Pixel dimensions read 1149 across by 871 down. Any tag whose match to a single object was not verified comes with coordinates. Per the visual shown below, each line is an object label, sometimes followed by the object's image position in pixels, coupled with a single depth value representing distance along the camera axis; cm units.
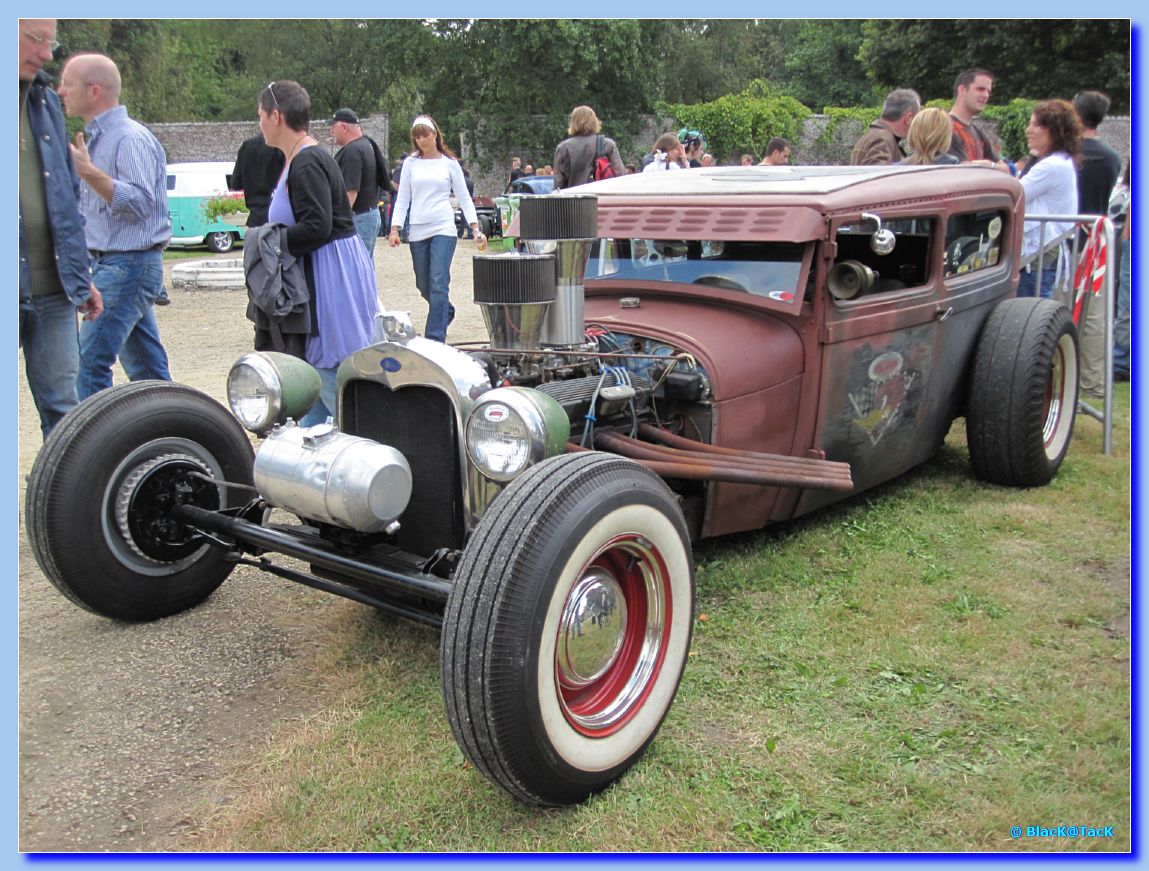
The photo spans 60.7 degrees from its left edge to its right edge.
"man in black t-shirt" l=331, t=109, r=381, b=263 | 667
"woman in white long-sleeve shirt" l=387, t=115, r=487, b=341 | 704
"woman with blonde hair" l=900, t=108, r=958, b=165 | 559
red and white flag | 527
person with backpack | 791
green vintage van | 1827
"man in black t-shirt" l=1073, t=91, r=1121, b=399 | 650
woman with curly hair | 591
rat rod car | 233
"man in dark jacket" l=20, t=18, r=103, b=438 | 366
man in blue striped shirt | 444
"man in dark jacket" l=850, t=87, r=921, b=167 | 604
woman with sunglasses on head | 422
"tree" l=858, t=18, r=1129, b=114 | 1830
